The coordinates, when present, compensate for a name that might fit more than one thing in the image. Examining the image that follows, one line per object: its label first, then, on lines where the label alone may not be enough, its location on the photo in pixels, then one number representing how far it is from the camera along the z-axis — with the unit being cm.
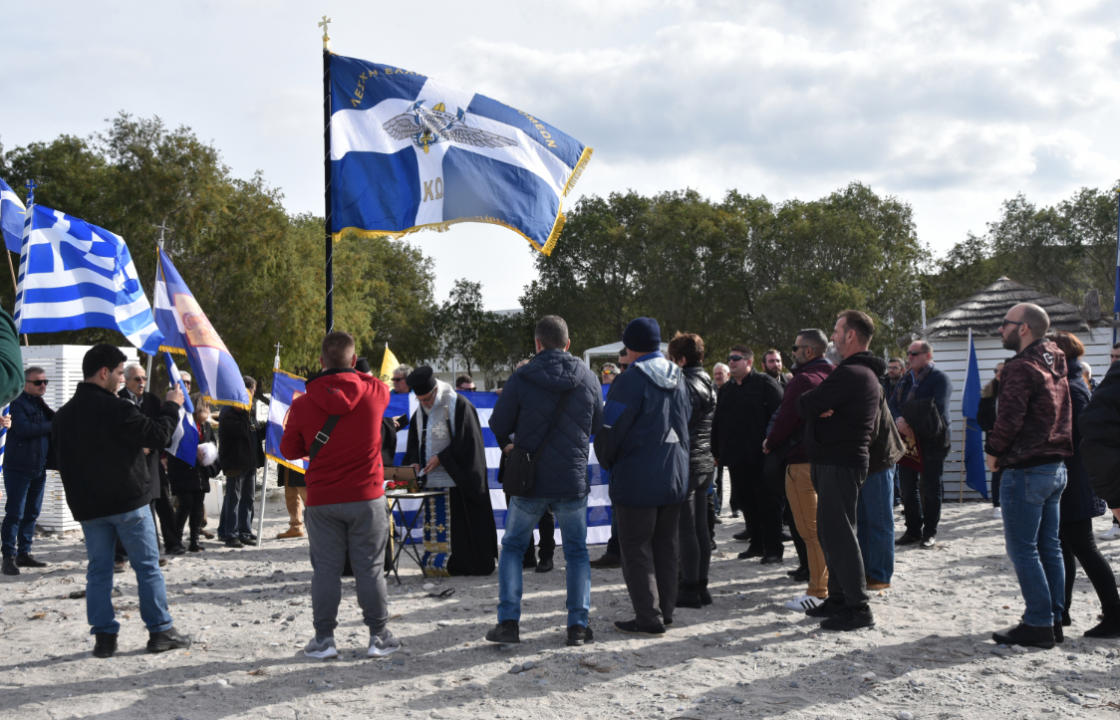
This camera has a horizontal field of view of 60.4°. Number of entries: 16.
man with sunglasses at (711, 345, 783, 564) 909
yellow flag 1205
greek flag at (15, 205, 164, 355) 991
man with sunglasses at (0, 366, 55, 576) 914
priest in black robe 866
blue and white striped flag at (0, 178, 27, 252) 1072
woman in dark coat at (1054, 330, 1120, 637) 597
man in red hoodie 577
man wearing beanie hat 614
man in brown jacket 564
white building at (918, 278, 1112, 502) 1509
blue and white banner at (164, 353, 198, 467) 970
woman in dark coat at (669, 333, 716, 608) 709
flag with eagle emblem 866
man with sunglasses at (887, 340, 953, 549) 993
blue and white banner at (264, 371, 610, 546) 977
